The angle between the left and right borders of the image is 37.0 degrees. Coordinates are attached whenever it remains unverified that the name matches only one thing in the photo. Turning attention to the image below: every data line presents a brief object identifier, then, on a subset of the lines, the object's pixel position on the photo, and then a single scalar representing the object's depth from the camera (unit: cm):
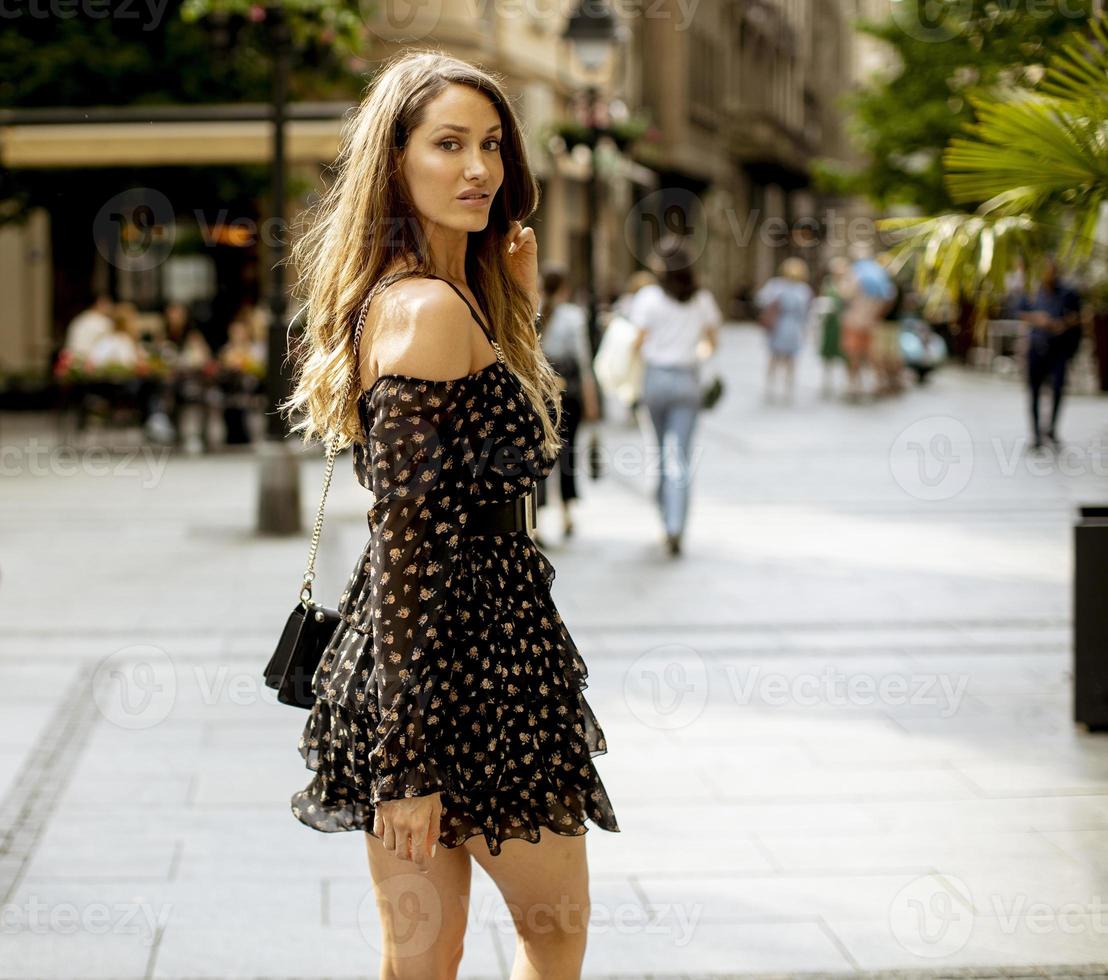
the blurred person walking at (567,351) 1070
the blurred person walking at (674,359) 1030
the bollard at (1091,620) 597
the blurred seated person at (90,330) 1719
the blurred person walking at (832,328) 2373
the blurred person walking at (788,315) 2230
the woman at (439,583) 248
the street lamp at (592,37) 1664
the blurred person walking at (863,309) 2159
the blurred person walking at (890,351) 2241
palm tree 574
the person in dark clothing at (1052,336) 1592
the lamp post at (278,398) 1129
